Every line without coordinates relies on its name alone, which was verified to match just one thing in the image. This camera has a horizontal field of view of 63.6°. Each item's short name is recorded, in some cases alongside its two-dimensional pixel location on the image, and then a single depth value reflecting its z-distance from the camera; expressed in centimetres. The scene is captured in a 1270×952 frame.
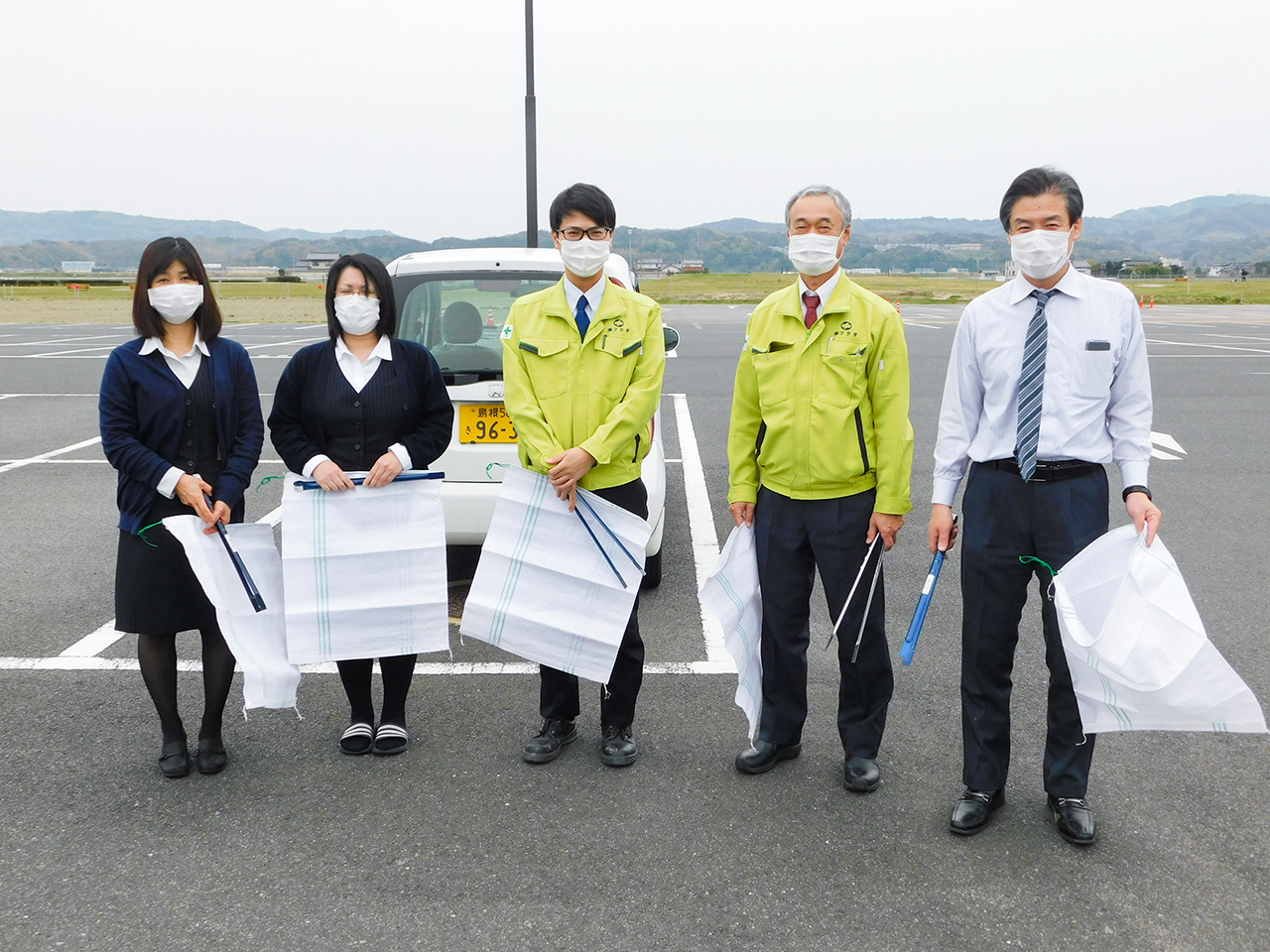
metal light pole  1598
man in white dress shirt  291
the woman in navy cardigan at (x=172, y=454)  333
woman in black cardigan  350
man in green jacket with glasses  333
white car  480
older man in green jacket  317
